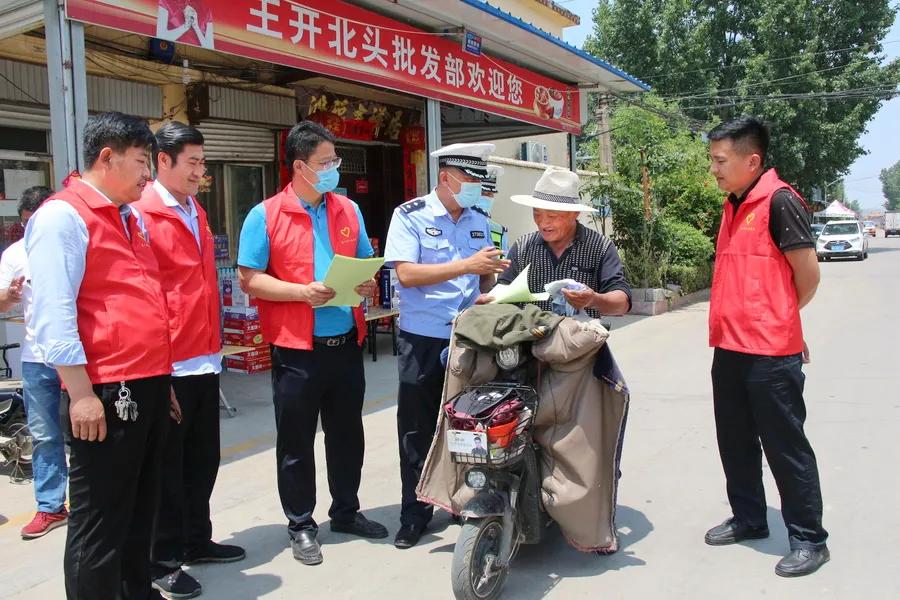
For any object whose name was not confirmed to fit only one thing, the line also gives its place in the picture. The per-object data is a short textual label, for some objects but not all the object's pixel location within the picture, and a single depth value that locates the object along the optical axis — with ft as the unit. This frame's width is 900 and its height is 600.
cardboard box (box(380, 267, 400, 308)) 29.55
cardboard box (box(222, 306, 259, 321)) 25.00
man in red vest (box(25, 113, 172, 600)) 7.85
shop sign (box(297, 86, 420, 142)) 31.14
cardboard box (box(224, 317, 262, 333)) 25.02
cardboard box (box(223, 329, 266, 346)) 25.16
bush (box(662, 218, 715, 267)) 46.57
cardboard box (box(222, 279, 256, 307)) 25.71
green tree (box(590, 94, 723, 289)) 43.93
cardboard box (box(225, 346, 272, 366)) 25.99
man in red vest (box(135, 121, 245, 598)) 10.47
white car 86.99
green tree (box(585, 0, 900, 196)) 81.61
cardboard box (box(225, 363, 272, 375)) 26.08
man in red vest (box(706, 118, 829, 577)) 11.03
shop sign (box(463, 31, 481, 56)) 26.45
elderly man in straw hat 11.51
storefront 16.34
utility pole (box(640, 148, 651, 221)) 44.59
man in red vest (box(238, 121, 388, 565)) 11.56
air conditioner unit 46.57
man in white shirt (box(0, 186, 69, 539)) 12.92
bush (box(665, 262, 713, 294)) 45.60
